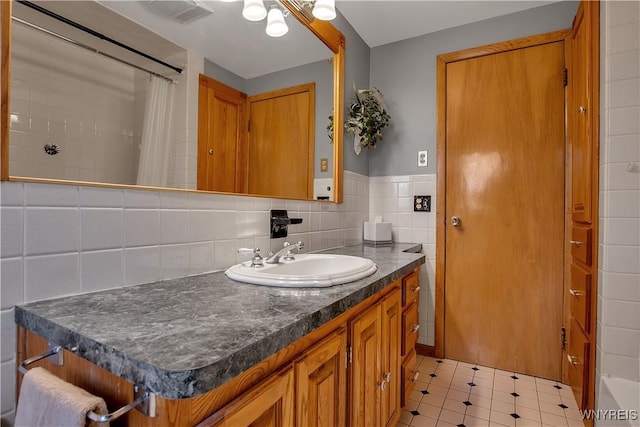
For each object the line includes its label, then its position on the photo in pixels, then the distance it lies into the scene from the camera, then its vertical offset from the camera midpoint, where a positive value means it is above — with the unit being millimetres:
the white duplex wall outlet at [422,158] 2328 +377
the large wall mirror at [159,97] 792 +365
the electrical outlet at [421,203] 2312 +52
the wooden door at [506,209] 1994 +14
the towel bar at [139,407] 495 -306
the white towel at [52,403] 524 -331
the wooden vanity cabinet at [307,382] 543 -373
